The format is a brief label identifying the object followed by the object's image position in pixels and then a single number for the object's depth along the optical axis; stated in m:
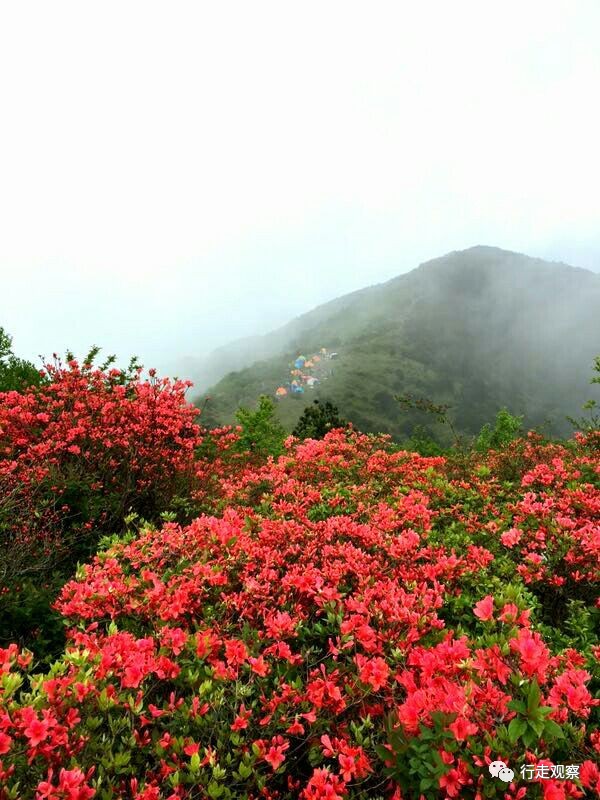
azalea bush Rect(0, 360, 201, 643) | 5.36
